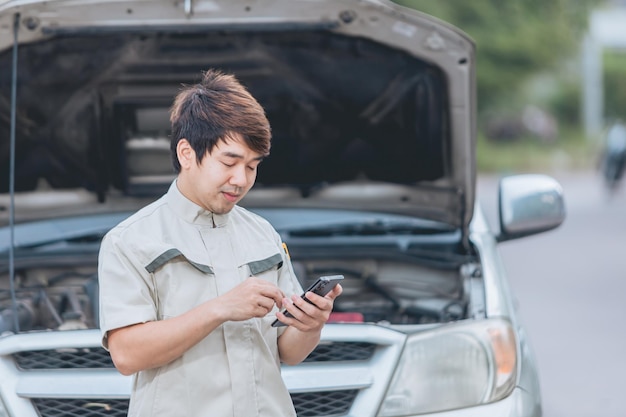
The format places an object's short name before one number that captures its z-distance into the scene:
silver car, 5.84
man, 3.89
